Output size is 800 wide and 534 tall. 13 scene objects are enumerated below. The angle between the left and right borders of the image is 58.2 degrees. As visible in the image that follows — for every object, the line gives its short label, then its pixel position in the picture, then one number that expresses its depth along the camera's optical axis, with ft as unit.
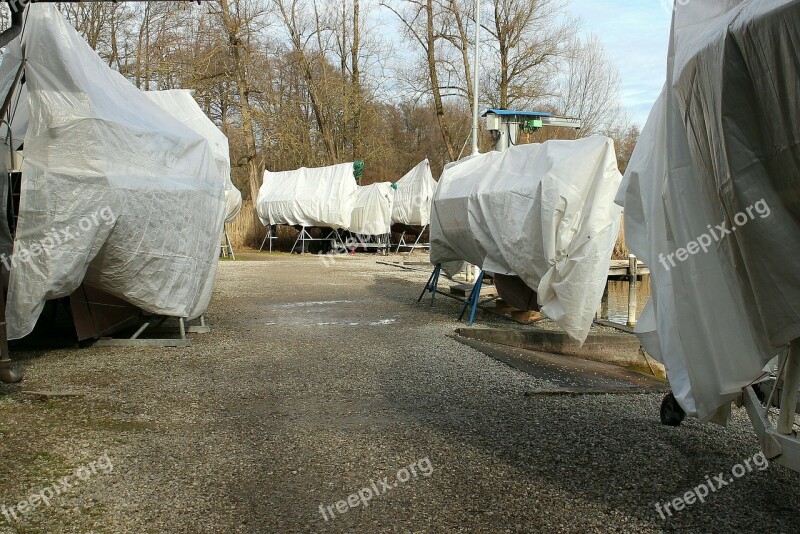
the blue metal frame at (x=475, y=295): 35.88
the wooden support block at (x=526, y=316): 38.22
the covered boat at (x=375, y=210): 104.63
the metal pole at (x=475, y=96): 63.41
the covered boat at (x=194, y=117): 54.65
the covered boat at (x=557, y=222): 29.19
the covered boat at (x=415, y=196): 103.30
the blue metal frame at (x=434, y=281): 44.21
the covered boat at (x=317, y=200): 104.73
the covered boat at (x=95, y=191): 22.74
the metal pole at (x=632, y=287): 41.11
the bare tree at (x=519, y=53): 100.68
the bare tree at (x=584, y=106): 122.01
